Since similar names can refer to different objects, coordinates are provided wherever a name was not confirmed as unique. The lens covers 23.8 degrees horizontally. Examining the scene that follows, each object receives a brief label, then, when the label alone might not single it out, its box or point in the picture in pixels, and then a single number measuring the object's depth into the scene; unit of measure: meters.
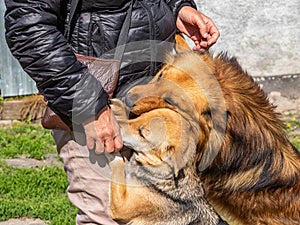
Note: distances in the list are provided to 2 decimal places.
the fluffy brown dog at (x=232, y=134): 3.20
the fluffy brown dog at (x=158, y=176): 3.13
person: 3.21
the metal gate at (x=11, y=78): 8.81
